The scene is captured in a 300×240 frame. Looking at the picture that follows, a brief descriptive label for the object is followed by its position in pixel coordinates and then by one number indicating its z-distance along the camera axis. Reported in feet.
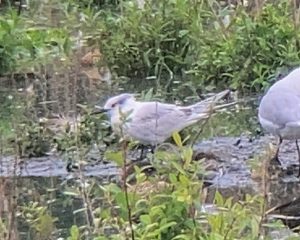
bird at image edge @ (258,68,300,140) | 44.11
